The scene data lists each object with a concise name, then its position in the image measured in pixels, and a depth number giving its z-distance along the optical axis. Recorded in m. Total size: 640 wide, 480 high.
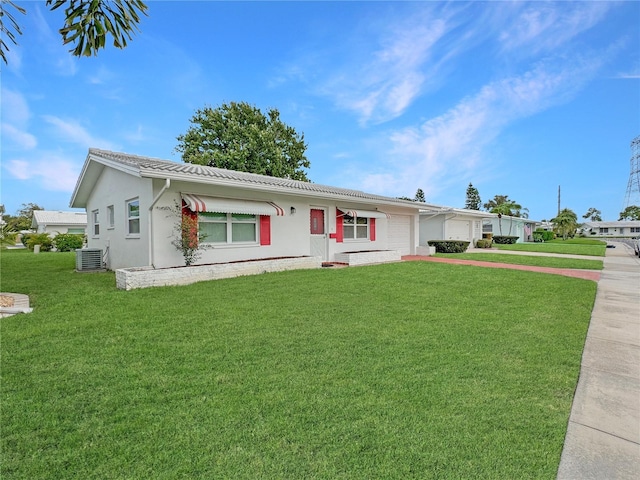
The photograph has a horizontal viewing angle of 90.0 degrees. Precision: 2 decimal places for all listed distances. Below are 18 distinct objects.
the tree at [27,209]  62.22
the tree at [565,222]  54.90
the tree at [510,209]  50.70
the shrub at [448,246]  24.16
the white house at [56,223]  37.38
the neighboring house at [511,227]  40.25
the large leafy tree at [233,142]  33.75
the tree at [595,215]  118.82
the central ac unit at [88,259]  13.76
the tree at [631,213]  103.94
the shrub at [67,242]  28.30
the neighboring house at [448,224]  26.23
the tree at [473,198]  85.94
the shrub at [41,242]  29.34
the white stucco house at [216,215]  10.81
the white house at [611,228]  97.88
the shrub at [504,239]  37.38
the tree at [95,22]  3.66
